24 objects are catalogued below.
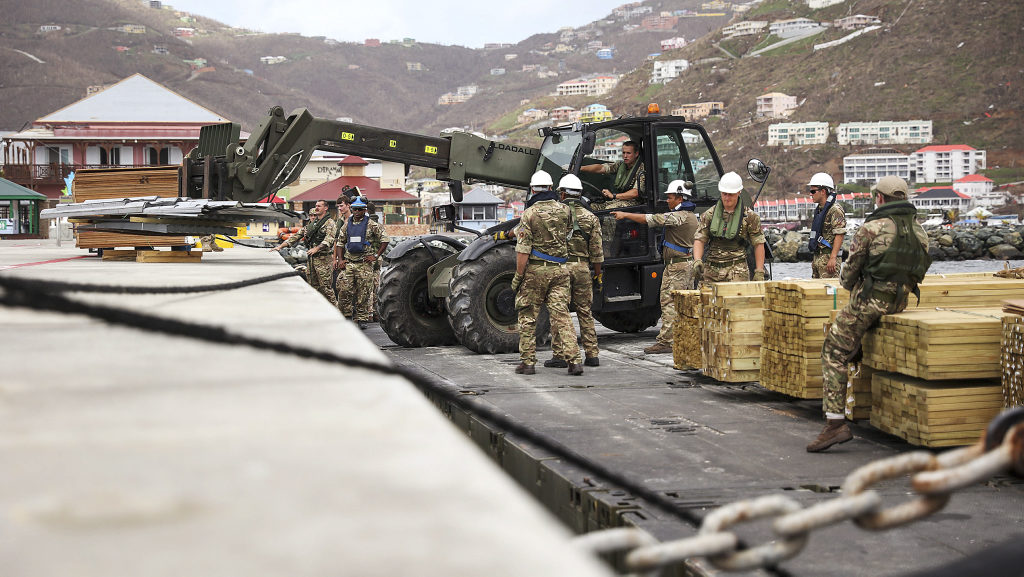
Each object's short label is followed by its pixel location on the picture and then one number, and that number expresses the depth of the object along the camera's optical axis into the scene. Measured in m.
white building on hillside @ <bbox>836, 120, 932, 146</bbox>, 163.75
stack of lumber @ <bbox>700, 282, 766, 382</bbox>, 8.73
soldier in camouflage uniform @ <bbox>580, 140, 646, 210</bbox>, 12.69
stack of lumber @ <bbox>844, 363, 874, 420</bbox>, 7.24
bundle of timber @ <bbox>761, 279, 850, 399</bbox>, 7.71
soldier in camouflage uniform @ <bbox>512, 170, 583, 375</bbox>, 10.32
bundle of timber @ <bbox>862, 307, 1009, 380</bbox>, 6.41
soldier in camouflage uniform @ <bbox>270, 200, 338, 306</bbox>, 16.70
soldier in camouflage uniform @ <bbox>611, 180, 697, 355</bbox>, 11.94
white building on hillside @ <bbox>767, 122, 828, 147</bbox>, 166.88
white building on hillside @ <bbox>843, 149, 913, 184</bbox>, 166.50
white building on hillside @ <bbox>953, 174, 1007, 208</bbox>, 157.00
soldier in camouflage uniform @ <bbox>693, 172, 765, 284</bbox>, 10.53
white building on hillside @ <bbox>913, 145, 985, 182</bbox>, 163.25
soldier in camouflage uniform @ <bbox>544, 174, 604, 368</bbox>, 10.66
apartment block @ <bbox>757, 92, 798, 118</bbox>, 179.00
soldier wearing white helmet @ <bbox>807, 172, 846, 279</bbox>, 12.34
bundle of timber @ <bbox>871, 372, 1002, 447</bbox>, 6.39
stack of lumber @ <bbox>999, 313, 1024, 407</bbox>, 6.14
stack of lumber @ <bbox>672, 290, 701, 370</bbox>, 9.61
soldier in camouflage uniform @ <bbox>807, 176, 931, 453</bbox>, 6.70
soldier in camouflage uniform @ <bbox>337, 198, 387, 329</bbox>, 15.73
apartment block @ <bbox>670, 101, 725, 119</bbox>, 187.38
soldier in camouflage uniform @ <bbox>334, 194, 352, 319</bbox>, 15.91
